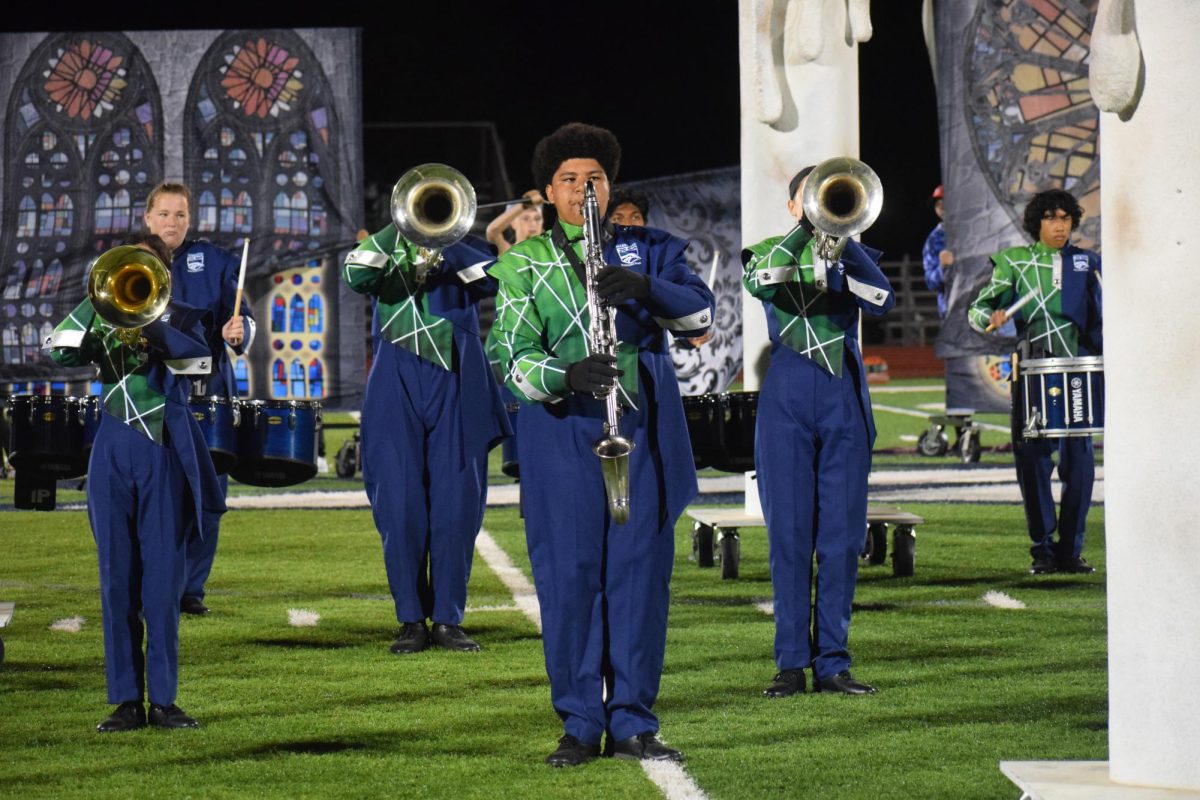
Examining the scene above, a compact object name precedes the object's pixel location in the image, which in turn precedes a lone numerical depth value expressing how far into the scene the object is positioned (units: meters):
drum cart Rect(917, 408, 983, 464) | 35.24
